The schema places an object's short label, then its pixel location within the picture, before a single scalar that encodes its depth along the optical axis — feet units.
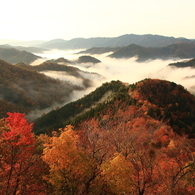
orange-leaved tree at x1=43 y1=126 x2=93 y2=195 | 76.23
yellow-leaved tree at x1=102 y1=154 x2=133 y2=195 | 75.87
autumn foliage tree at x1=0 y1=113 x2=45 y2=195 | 78.94
